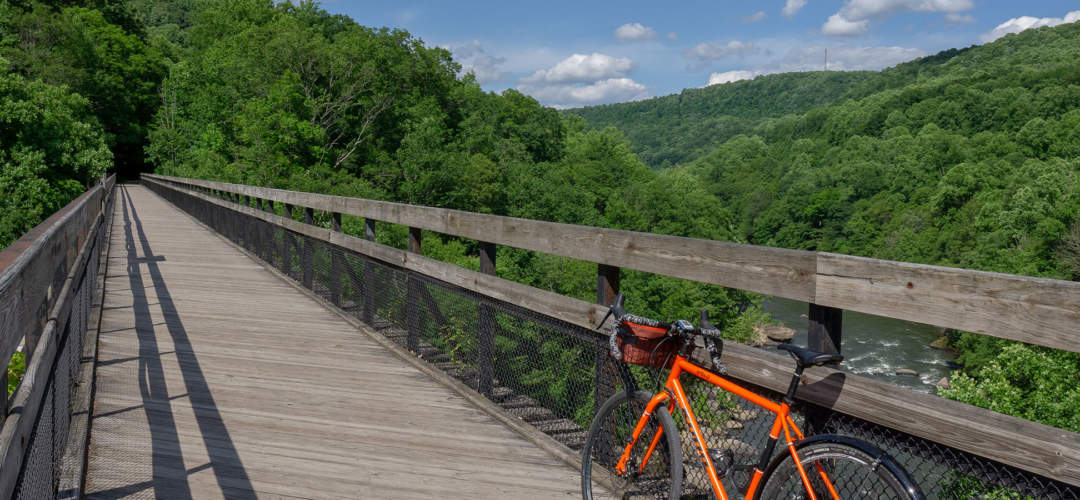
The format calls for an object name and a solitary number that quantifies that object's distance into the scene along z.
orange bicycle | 2.05
